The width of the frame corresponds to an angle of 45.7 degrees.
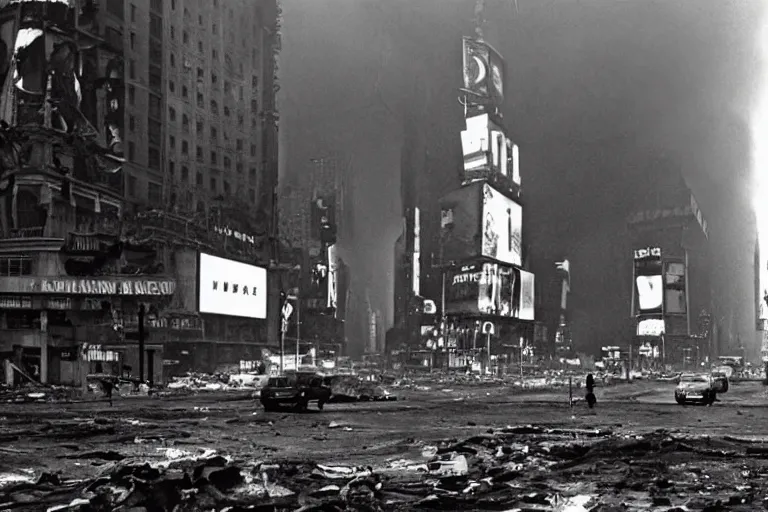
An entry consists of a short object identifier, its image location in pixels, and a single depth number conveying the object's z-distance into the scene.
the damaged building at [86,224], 65.62
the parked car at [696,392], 39.97
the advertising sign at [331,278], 166.75
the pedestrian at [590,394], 33.97
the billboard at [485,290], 163.88
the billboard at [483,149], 165.38
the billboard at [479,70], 165.88
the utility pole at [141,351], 52.76
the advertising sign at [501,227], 161.88
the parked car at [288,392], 31.12
